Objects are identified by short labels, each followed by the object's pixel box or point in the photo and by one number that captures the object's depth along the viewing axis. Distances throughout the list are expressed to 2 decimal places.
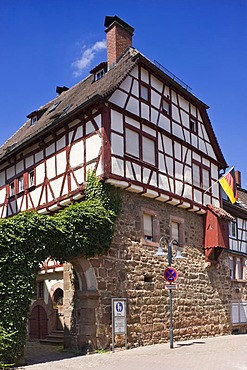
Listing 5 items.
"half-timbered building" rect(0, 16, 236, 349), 16.22
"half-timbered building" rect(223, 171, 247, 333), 24.61
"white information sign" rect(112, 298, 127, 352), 15.40
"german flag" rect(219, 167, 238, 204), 20.72
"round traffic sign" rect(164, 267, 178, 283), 15.31
